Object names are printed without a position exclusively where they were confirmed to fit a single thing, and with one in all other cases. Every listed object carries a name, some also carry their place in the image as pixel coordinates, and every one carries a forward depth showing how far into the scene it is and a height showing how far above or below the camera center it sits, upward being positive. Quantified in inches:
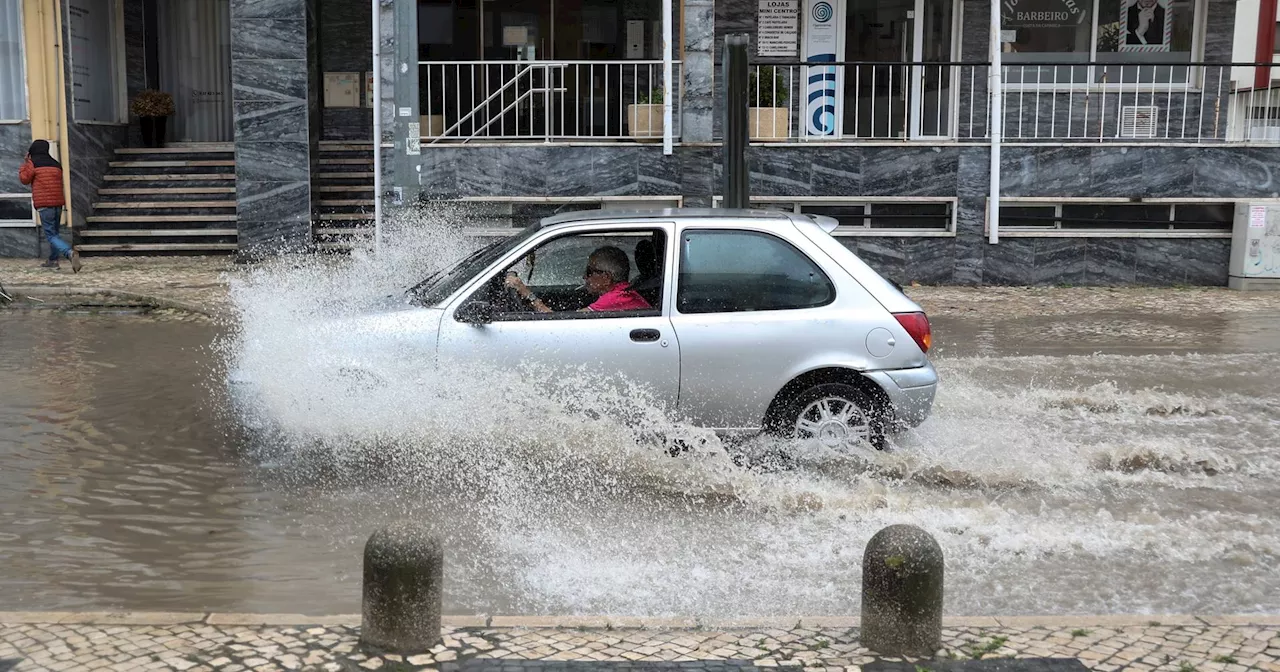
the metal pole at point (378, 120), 620.1 +13.1
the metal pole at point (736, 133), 454.3 +6.0
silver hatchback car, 273.1 -37.0
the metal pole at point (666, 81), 622.5 +33.2
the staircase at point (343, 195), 674.8 -26.8
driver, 282.0 -30.0
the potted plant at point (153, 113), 761.0 +19.0
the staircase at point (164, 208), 700.7 -34.8
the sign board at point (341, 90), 776.9 +34.0
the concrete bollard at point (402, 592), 173.3 -59.9
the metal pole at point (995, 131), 628.1 +10.3
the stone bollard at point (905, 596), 174.9 -60.5
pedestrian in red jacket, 652.1 -22.0
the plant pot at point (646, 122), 652.5 +13.8
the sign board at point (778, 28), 709.3 +67.2
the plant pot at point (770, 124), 645.9 +13.0
